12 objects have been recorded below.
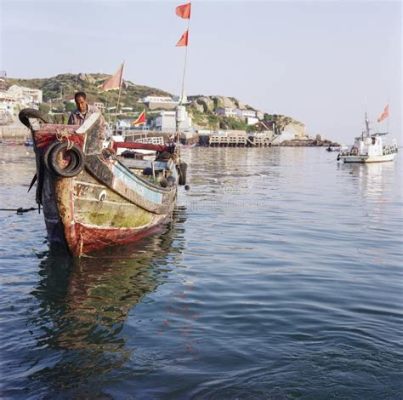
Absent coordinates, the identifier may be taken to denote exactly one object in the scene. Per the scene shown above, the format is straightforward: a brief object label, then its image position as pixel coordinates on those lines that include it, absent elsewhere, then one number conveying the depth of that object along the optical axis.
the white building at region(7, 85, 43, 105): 125.93
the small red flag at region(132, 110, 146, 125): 56.44
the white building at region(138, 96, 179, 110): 162.38
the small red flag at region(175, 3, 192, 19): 21.78
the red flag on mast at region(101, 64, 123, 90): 20.03
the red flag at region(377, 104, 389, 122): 64.24
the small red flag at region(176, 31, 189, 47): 22.05
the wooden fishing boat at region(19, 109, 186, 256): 10.30
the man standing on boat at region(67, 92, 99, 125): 11.16
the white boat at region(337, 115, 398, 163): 57.62
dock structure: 122.38
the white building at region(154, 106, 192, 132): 128.12
